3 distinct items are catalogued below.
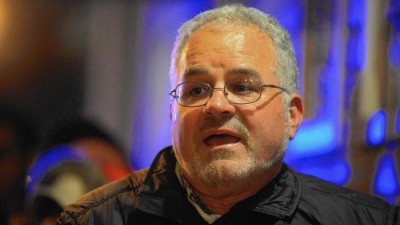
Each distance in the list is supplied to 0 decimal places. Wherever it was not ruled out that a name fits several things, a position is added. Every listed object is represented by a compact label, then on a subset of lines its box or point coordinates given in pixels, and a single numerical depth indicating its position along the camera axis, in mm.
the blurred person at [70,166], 4332
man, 2877
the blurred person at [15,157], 4445
